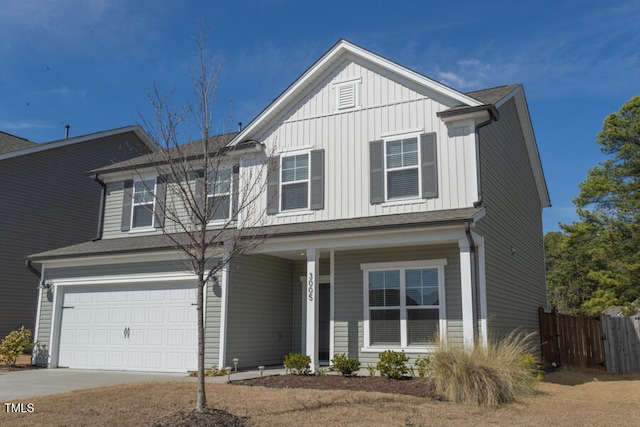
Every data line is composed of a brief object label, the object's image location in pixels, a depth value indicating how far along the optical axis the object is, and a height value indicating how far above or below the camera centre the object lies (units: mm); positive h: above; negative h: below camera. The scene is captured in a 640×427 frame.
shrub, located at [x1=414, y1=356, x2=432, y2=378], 10134 -920
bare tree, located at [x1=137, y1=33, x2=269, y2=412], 7582 +2674
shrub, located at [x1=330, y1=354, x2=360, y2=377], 11086 -978
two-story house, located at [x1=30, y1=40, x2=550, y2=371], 12086 +1593
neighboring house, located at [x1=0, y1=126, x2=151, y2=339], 18750 +4168
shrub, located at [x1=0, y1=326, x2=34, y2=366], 14562 -805
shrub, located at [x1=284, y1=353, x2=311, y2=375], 11414 -961
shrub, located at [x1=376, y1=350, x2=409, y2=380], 10602 -925
